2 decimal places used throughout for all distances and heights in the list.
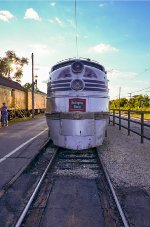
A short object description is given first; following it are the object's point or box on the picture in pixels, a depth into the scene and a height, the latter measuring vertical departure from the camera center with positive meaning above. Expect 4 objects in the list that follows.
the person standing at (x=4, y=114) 20.83 -0.59
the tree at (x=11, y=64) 72.75 +11.35
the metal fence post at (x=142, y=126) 11.01 -0.77
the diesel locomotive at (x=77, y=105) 8.24 +0.05
